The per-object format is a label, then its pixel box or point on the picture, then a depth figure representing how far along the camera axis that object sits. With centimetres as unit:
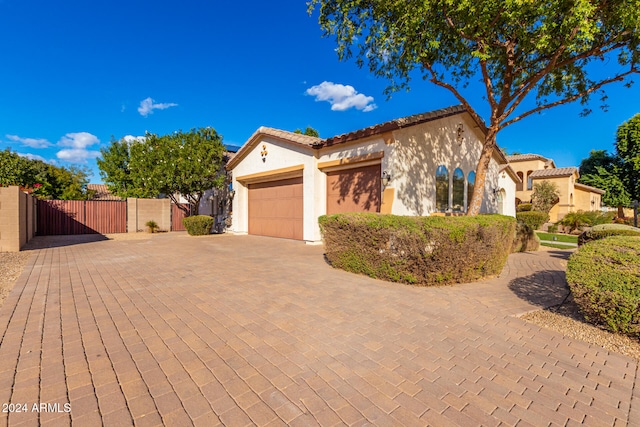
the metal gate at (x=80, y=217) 1744
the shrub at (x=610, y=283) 346
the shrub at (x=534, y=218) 2178
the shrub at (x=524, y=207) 2868
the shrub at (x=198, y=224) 1648
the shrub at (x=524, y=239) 1141
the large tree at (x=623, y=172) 2538
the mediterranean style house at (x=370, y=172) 1012
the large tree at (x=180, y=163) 1606
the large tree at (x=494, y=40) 634
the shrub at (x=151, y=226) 1908
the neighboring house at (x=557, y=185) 2959
